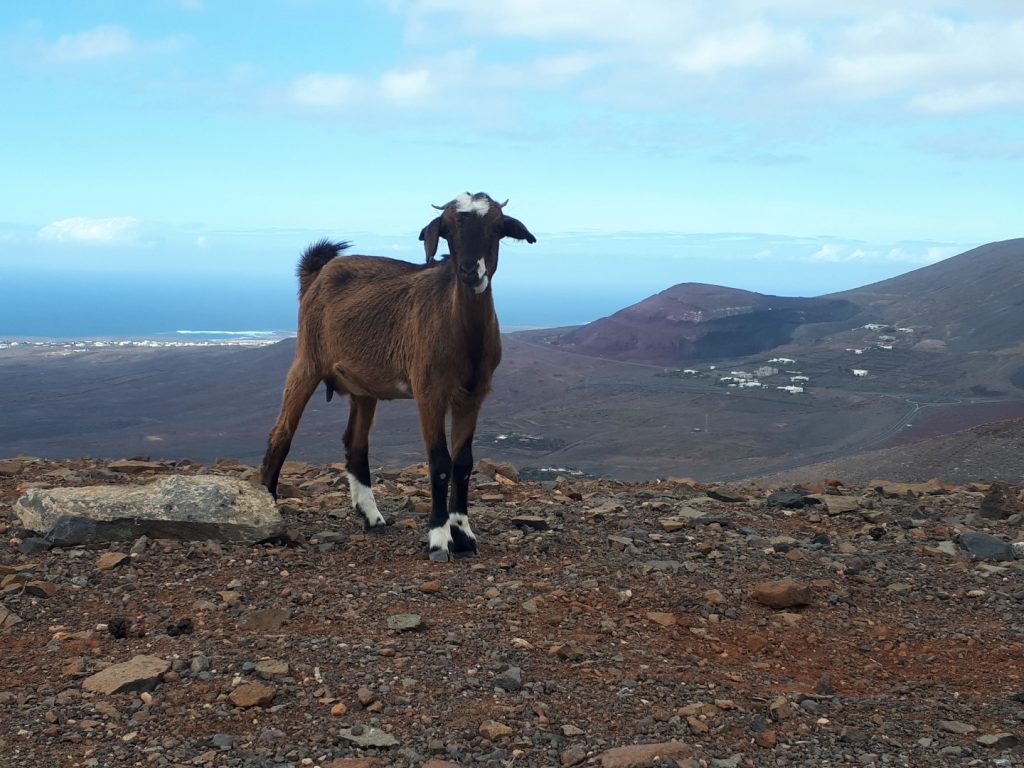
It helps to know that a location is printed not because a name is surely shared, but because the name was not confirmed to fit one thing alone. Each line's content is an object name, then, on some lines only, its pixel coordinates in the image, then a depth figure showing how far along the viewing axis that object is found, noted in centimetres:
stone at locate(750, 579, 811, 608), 782
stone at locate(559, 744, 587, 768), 506
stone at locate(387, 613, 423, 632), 698
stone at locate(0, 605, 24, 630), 708
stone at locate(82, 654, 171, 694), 583
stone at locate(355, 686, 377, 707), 570
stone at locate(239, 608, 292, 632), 707
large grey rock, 905
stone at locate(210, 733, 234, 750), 518
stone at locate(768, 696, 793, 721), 569
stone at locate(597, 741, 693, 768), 498
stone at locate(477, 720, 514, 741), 530
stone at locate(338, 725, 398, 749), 521
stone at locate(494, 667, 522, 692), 596
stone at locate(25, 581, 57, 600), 767
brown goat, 917
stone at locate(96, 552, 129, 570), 837
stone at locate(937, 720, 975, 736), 557
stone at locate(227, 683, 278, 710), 563
